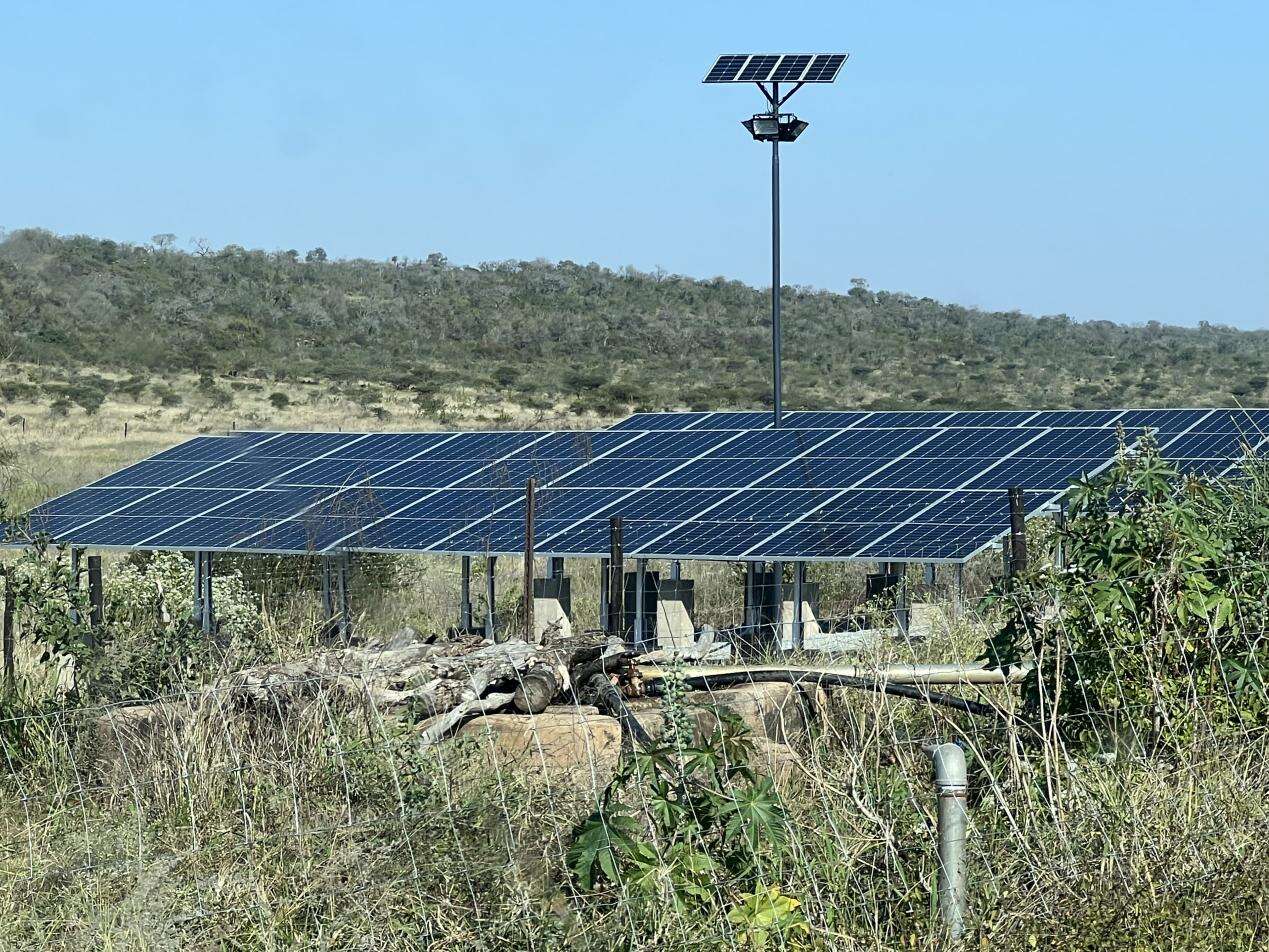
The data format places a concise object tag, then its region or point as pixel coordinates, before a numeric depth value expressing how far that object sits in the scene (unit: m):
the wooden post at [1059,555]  15.05
